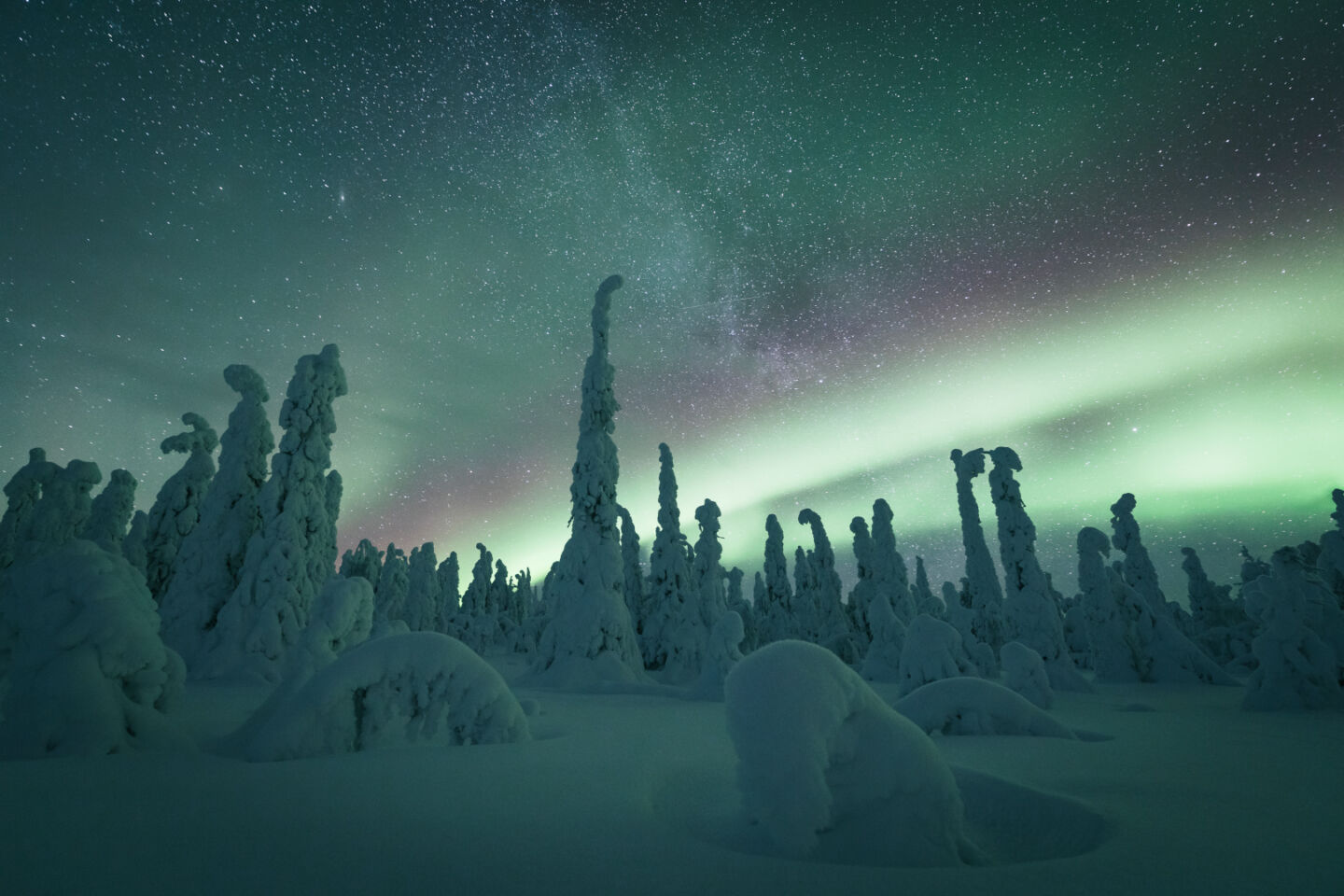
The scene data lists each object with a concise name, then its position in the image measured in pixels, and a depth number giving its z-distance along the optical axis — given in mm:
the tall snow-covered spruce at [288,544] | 17062
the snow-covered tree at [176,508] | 24281
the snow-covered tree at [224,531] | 18062
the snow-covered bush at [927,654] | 13555
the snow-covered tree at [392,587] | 47719
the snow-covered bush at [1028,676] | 13430
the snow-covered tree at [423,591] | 52094
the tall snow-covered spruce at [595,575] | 19828
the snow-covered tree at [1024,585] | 20422
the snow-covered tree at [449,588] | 61906
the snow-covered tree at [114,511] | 26516
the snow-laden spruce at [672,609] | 28078
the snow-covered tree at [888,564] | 35625
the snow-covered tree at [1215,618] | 32719
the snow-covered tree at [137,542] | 25552
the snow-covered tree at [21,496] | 24625
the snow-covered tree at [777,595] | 41000
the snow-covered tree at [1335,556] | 28344
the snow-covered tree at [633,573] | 38656
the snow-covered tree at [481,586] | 66062
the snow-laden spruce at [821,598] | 39250
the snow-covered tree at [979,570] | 32625
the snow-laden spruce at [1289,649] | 11906
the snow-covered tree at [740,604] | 48891
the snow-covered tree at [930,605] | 38875
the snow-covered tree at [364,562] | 48719
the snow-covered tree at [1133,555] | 30875
